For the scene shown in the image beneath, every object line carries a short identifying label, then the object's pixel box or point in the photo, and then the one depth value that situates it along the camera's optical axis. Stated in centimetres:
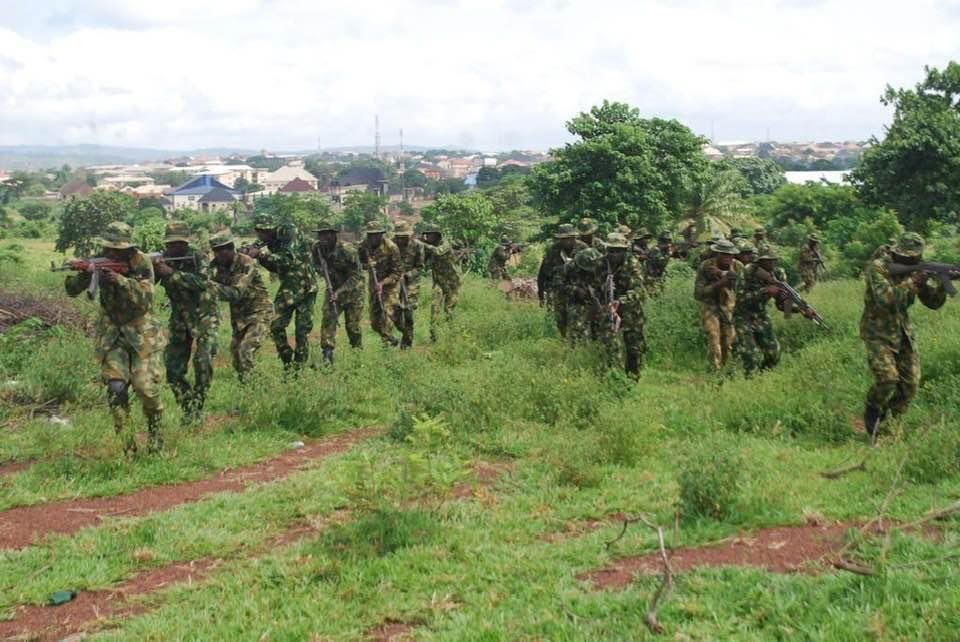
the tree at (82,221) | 2967
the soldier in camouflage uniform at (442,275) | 1382
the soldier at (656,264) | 1564
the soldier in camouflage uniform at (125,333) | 668
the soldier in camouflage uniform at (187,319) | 784
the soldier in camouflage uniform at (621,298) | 939
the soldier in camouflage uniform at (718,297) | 952
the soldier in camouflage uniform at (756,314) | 919
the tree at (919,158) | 2277
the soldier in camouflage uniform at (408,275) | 1221
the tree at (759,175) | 6359
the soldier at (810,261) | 1772
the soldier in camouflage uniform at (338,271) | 1071
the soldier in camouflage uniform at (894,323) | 705
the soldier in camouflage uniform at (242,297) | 880
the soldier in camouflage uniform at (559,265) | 1062
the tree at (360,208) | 5919
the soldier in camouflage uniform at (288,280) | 987
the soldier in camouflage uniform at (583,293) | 948
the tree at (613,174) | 2348
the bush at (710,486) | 525
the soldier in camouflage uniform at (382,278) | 1148
